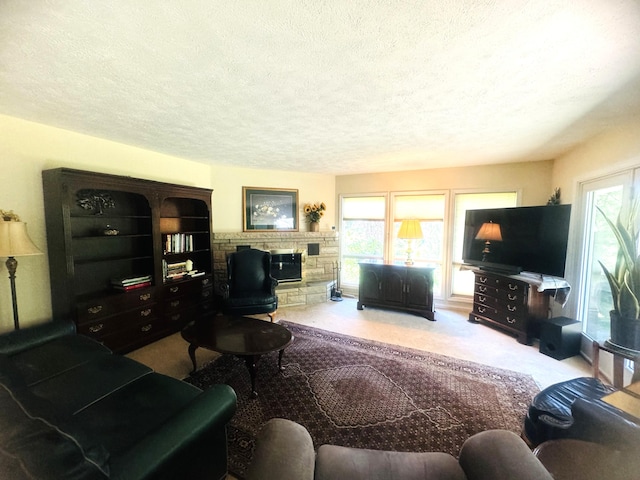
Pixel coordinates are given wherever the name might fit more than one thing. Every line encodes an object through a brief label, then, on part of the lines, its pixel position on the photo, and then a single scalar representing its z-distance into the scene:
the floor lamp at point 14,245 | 2.08
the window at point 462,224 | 4.15
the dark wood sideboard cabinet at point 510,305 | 3.16
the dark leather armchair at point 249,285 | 3.51
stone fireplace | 4.38
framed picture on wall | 4.60
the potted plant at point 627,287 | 1.88
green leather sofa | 0.81
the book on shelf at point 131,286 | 2.97
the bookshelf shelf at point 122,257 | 2.52
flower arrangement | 4.94
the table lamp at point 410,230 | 4.18
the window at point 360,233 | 4.96
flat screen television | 3.03
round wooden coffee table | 2.19
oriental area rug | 1.80
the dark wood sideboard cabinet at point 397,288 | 4.02
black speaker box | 2.78
